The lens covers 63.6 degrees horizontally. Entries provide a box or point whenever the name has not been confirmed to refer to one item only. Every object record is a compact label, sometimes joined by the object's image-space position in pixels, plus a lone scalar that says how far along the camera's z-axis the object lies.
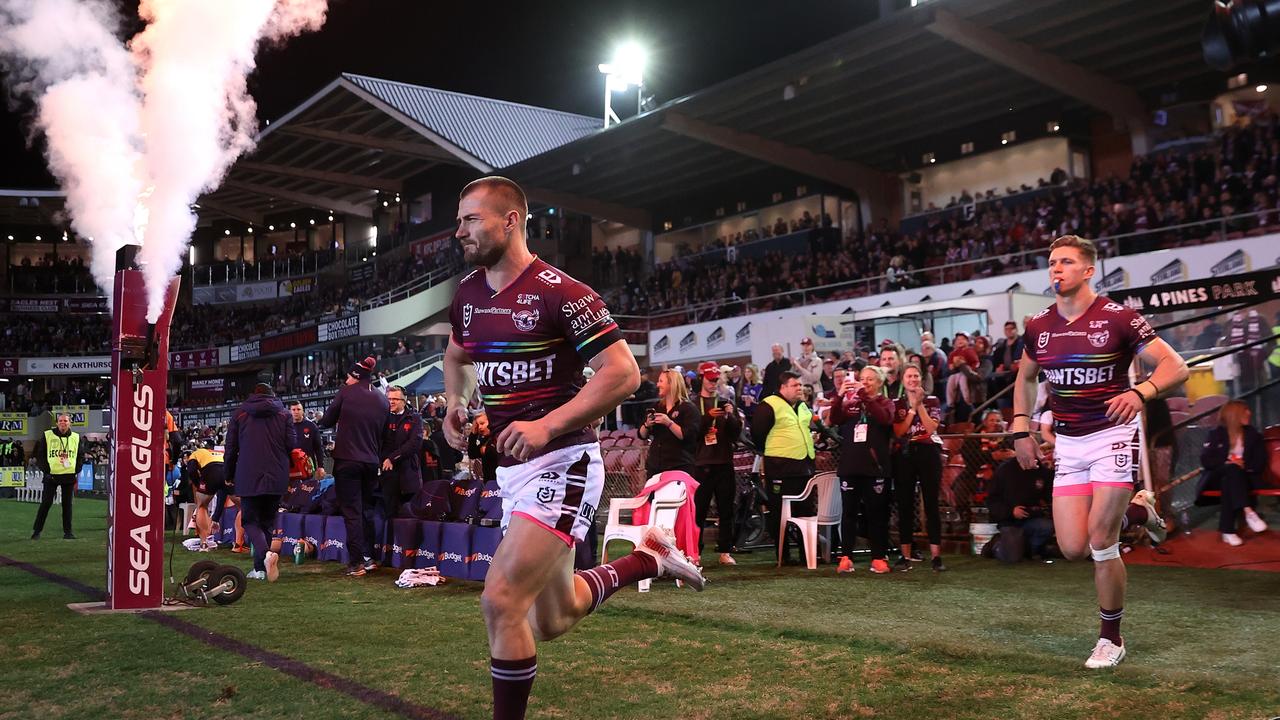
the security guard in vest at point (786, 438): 10.60
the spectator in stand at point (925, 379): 13.31
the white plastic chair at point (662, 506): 9.08
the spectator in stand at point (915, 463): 9.85
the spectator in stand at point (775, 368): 14.65
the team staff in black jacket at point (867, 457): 9.74
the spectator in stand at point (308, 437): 13.41
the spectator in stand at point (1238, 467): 9.49
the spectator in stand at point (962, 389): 13.07
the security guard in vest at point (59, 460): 15.52
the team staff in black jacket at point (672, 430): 9.96
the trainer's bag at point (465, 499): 10.21
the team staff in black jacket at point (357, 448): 10.43
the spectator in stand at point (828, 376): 15.80
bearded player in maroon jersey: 3.67
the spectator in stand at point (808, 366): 15.38
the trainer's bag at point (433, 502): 10.60
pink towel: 9.23
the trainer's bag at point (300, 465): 13.32
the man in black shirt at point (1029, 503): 10.15
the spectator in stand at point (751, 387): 14.77
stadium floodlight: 38.62
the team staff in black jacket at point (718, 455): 10.69
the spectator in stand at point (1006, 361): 13.17
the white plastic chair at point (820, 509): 10.34
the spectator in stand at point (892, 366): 11.38
